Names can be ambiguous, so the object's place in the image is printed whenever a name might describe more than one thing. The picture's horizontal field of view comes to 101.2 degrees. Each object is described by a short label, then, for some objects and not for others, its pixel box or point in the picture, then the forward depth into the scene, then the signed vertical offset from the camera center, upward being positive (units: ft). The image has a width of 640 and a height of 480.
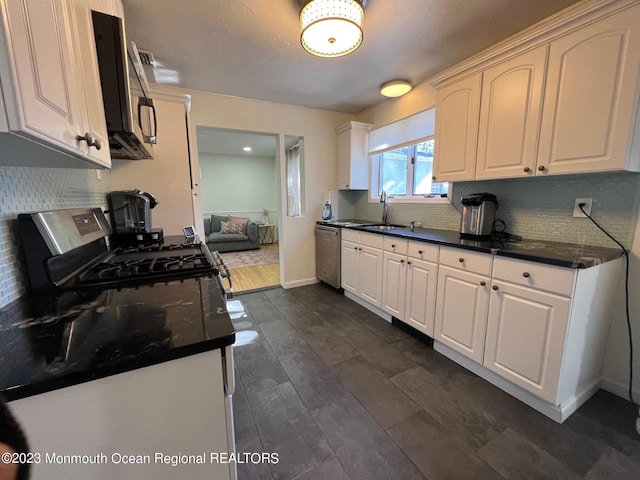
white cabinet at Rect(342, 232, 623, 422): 4.44 -2.24
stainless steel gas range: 3.18 -0.88
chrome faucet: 10.43 -0.06
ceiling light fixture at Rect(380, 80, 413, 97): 8.39 +3.75
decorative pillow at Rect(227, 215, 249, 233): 19.73 -1.30
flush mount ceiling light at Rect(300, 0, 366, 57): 4.61 +3.29
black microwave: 3.59 +1.83
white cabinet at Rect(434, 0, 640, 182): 4.22 +1.95
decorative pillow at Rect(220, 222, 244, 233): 19.51 -1.73
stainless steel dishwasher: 10.43 -2.10
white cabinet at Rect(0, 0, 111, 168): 1.76 +1.02
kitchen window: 9.11 +1.10
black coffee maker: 6.10 -0.28
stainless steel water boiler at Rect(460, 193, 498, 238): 6.29 -0.25
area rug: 15.81 -3.50
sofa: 18.52 -2.16
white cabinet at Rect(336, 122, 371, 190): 10.91 +2.05
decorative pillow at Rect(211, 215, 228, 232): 20.02 -1.31
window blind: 8.66 +2.59
